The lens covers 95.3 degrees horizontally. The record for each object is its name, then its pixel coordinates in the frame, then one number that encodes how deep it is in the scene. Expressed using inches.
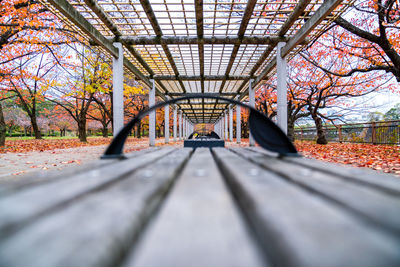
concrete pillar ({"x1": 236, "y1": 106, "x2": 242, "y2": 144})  568.1
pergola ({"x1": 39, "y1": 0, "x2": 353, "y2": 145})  219.6
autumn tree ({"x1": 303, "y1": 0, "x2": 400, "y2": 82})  256.8
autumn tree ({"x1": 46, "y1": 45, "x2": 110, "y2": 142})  396.5
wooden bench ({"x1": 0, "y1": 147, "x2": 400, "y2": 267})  13.3
